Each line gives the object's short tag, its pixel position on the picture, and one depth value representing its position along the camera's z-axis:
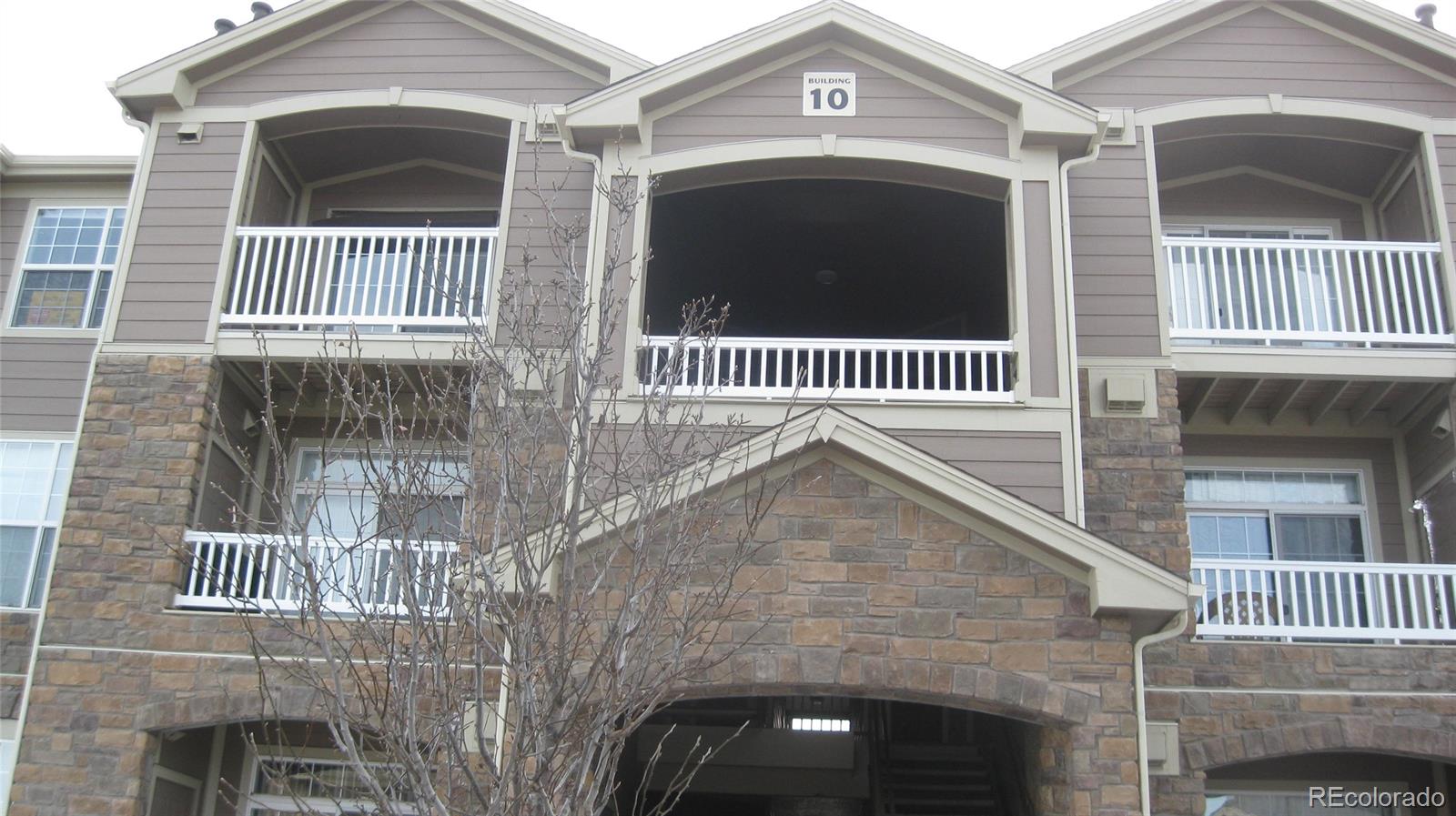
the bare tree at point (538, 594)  5.98
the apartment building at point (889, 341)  10.98
